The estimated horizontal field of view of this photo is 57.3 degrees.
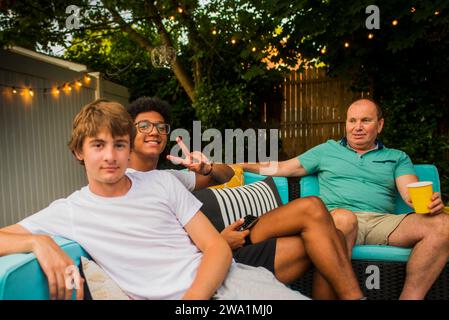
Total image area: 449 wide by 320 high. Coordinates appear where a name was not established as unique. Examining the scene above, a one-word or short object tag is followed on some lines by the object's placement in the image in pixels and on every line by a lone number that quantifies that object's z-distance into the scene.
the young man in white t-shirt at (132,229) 1.28
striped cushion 1.99
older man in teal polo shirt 1.88
